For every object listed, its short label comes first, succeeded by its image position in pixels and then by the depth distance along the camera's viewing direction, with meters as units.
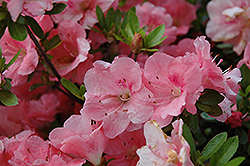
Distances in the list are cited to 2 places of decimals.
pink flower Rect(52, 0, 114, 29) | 0.74
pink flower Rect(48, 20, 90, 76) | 0.72
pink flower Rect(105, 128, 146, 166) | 0.66
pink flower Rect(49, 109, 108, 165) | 0.64
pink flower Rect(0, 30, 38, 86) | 0.71
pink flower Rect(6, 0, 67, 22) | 0.64
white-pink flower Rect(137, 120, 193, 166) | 0.58
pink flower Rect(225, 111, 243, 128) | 0.70
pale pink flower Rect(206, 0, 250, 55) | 0.81
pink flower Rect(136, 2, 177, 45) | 0.83
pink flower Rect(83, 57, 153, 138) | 0.64
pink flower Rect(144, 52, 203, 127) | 0.61
